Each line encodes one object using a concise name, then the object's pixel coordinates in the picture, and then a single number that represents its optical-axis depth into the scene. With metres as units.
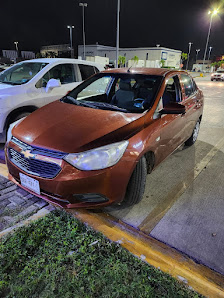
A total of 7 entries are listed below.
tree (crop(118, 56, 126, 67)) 61.00
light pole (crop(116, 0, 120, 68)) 13.67
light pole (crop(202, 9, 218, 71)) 28.42
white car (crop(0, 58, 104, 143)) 4.18
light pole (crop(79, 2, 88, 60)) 32.33
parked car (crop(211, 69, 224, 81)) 27.08
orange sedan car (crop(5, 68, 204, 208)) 2.13
